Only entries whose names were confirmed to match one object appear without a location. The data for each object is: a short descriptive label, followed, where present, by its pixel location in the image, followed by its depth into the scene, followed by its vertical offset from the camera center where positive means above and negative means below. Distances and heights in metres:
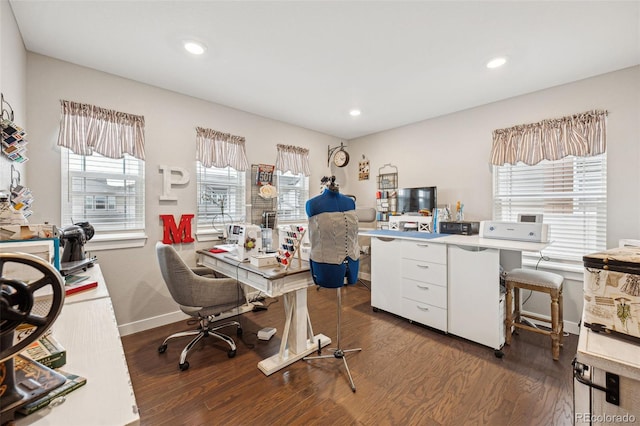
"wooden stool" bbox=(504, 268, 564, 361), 2.17 -0.67
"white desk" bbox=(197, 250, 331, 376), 1.98 -0.70
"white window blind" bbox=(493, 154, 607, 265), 2.59 +0.15
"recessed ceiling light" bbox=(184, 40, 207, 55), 2.07 +1.35
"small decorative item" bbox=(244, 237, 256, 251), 2.29 -0.28
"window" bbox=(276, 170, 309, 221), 4.05 +0.27
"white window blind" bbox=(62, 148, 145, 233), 2.42 +0.19
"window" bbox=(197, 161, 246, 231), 3.19 +0.19
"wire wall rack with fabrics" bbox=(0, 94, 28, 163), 1.58 +0.46
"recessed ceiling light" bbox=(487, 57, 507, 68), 2.29 +1.36
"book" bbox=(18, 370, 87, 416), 0.61 -0.47
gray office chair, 2.07 -0.68
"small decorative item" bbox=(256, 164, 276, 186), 3.61 +0.52
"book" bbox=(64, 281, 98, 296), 1.48 -0.46
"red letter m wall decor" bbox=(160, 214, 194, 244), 2.87 -0.22
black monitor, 3.52 +0.18
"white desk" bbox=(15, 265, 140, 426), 0.61 -0.48
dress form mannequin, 1.88 -0.19
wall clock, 4.37 +0.92
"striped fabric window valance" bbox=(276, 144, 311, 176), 3.91 +0.81
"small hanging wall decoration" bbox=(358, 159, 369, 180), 4.70 +0.77
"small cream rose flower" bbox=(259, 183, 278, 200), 3.59 +0.28
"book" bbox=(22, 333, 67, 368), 0.77 -0.44
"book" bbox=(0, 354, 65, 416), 0.58 -0.43
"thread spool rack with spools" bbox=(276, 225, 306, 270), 2.09 -0.28
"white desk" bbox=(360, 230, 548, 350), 2.30 -0.69
